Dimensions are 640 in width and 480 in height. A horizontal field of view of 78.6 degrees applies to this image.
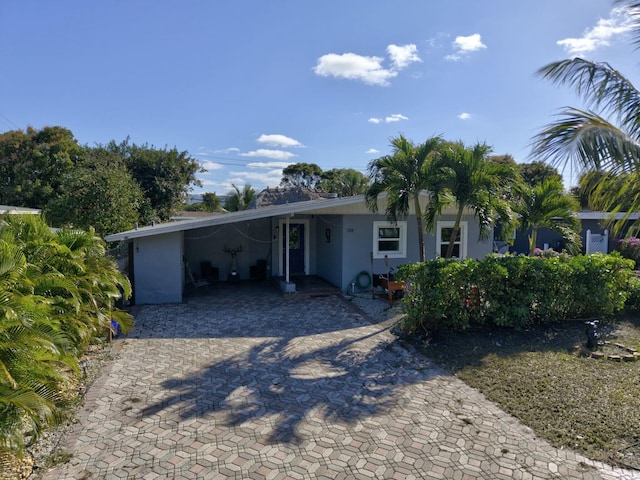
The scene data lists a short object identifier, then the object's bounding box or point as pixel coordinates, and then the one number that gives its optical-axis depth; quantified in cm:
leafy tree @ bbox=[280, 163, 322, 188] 5072
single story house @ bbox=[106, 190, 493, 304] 1062
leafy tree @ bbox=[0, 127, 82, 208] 2273
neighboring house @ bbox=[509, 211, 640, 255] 2131
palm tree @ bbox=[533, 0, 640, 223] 534
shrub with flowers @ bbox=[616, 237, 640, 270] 1827
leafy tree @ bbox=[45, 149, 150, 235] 1349
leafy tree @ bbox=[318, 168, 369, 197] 3160
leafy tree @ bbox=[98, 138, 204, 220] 2136
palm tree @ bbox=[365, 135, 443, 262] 898
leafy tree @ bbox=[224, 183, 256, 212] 3581
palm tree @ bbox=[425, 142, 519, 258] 859
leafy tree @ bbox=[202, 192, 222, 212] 4443
